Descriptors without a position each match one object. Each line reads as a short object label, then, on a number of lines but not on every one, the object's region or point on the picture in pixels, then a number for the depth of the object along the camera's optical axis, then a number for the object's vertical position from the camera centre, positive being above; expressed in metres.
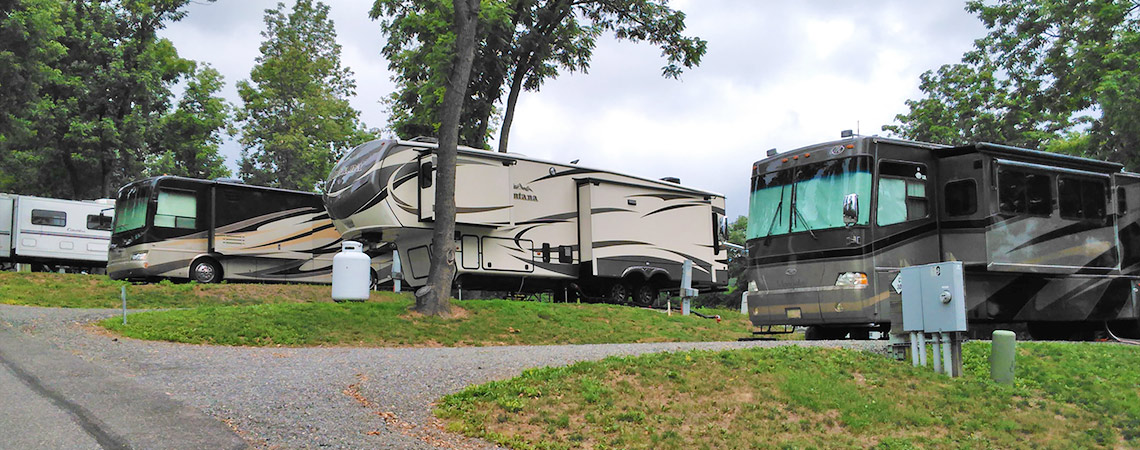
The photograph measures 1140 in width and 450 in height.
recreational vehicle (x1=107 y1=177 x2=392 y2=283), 21.02 +1.39
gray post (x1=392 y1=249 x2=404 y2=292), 18.77 +0.42
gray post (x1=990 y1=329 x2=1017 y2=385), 8.81 -0.71
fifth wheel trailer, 17.92 +1.46
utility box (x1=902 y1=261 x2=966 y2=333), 8.85 -0.14
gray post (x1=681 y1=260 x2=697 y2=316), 19.94 -0.01
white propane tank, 15.91 +0.25
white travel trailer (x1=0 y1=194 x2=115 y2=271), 27.25 +1.81
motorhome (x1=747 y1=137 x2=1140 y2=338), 12.20 +0.76
